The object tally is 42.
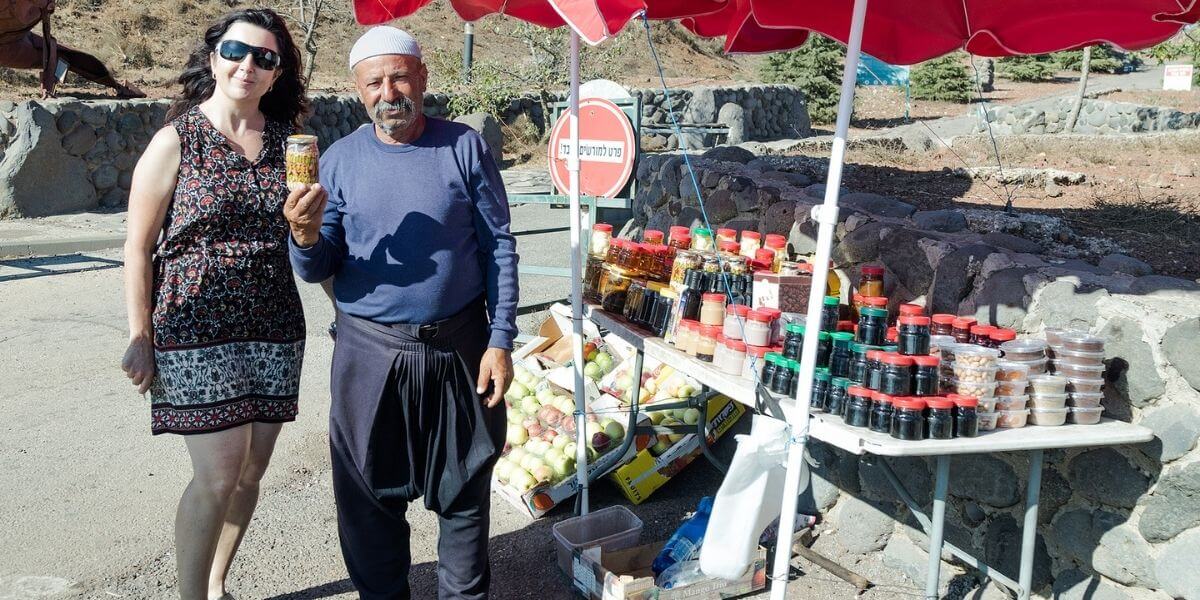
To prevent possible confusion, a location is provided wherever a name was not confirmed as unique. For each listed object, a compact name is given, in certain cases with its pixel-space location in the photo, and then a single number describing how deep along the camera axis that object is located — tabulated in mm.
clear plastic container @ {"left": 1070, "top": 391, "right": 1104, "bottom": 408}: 2979
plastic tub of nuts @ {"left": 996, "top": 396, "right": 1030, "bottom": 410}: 2924
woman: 2881
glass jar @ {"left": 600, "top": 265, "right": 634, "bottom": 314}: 4238
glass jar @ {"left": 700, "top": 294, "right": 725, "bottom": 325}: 3594
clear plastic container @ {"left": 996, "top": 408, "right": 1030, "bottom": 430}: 2939
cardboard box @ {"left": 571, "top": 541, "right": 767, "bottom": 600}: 3348
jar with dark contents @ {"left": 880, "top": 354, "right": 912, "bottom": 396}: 2799
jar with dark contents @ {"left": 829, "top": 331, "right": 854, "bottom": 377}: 3010
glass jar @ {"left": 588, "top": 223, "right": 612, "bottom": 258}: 4562
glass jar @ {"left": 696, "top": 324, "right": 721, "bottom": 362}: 3518
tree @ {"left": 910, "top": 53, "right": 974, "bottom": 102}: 24328
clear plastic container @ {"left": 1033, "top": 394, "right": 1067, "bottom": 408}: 2939
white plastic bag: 2740
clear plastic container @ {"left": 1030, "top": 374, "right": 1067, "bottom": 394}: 2918
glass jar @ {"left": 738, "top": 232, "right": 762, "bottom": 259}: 4121
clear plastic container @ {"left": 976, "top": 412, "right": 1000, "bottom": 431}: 2900
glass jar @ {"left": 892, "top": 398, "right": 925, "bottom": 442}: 2725
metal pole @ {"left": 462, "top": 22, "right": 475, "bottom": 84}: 17581
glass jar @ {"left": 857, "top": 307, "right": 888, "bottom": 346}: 3111
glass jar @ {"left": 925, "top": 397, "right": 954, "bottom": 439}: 2750
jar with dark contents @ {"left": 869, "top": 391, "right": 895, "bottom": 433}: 2777
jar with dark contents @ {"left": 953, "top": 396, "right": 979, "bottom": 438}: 2795
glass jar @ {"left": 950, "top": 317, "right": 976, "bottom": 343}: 3229
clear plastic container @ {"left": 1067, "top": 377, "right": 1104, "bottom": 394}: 2965
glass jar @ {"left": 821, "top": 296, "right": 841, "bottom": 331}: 3234
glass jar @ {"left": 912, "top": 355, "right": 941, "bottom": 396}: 2834
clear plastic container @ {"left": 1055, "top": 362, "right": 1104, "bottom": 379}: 2967
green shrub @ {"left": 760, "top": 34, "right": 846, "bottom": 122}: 24141
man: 2822
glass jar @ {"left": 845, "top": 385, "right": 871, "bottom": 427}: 2822
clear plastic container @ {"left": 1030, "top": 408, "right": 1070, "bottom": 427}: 2953
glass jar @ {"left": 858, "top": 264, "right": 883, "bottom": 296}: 3584
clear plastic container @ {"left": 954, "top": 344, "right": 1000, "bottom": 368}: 2912
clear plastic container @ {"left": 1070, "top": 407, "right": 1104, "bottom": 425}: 2984
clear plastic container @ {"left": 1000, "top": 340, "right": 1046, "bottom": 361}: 3014
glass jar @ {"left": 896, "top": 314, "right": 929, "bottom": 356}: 2910
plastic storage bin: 3729
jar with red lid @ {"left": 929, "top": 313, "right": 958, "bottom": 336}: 3256
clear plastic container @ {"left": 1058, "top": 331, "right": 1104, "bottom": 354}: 2998
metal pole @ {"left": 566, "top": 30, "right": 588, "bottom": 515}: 3797
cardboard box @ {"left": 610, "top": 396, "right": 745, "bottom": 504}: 4379
